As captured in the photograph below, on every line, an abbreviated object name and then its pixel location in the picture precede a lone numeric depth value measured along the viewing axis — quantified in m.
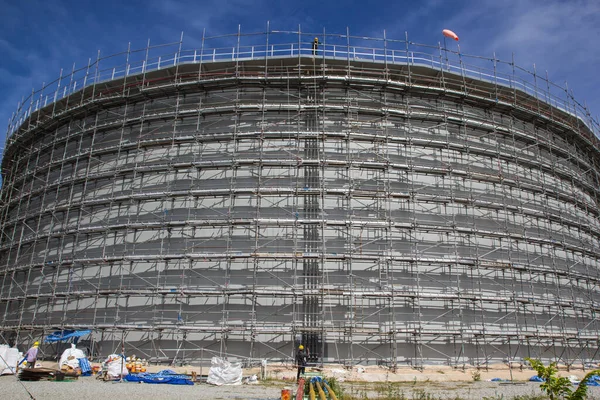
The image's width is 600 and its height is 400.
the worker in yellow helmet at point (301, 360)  15.06
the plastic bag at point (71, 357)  15.85
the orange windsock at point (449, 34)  23.23
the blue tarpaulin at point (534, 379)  15.76
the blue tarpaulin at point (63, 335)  18.84
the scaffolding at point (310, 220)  18.56
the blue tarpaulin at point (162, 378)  14.30
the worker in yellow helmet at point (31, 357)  15.60
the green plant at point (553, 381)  5.32
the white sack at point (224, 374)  14.43
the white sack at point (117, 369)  14.60
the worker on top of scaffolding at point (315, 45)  21.93
